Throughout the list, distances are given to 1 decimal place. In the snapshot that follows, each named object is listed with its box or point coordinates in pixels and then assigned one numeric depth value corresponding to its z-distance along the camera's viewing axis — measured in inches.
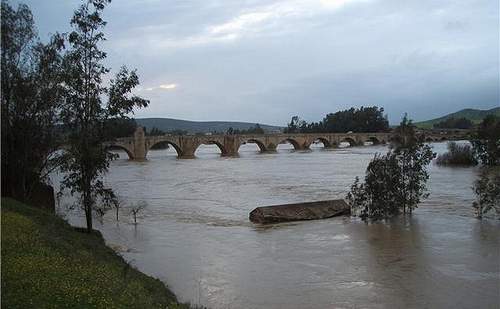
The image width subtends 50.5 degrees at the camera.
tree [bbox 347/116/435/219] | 985.5
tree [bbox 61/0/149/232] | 683.4
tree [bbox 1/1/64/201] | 790.5
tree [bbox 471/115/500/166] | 2116.5
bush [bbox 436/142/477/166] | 2397.9
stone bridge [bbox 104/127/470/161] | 3641.7
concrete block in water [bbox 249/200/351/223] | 995.3
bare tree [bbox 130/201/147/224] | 1066.1
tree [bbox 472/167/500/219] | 938.7
